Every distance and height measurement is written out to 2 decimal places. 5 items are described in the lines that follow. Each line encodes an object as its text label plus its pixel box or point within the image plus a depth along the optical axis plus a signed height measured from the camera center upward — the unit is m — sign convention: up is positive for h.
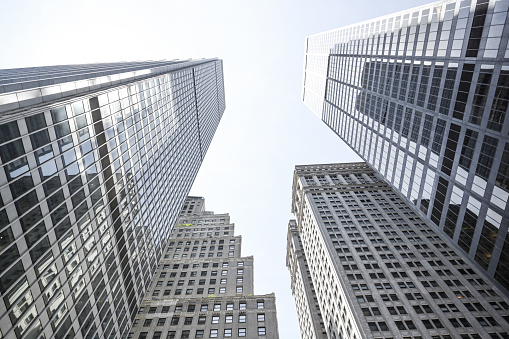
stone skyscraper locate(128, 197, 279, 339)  49.16 -45.05
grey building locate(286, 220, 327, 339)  75.12 -62.12
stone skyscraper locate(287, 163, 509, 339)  47.75 -38.87
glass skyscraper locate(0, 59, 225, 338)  22.05 -12.91
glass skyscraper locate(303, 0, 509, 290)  34.28 -7.94
